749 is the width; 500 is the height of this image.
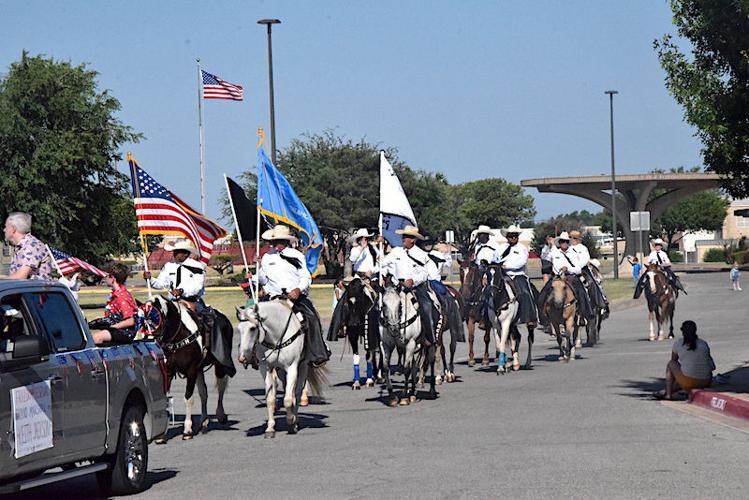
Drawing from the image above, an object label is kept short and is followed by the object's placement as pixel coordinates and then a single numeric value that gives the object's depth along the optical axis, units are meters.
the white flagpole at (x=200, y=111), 74.72
